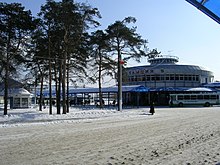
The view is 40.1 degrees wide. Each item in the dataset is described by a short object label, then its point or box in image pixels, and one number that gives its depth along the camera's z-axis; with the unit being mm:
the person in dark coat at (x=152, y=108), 31500
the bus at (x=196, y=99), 55312
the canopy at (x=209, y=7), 5592
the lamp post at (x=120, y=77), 36594
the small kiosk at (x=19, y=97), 49700
